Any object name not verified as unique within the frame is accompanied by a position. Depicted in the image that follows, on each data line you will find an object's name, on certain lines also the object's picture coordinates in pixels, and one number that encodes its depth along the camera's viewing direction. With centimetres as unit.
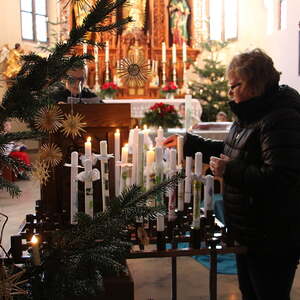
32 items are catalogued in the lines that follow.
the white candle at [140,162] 211
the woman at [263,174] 170
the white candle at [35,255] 93
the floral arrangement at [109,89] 1066
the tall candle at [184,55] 1113
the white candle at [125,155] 210
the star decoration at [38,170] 98
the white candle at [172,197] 206
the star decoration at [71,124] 123
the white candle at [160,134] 242
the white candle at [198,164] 200
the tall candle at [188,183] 213
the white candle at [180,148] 233
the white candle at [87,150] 191
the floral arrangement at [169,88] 1060
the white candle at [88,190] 183
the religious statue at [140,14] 1206
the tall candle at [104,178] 198
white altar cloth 1010
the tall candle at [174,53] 1098
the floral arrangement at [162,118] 614
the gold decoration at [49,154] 104
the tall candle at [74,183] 190
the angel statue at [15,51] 1130
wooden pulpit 217
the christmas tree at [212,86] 1145
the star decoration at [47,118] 100
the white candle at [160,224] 189
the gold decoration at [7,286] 82
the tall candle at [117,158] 218
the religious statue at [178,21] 1256
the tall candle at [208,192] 208
